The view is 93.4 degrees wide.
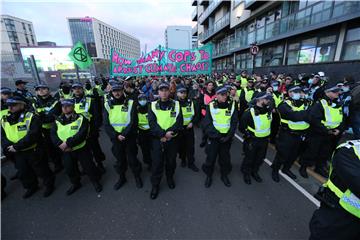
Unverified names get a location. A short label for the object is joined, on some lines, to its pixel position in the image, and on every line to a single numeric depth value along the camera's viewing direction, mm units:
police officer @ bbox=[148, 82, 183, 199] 3193
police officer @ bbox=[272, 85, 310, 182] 3429
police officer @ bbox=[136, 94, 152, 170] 3996
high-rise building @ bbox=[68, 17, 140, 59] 78088
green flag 6516
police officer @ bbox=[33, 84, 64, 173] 4098
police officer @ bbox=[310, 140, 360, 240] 1362
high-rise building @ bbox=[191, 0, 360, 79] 9219
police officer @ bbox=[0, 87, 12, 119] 4213
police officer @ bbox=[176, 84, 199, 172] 4113
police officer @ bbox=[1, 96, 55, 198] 3082
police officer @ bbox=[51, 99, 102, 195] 3139
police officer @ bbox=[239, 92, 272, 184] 3359
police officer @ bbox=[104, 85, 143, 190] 3383
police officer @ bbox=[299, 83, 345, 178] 3381
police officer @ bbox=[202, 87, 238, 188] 3330
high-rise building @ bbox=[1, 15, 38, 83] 53781
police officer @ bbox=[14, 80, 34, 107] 5367
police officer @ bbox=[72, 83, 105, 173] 4209
